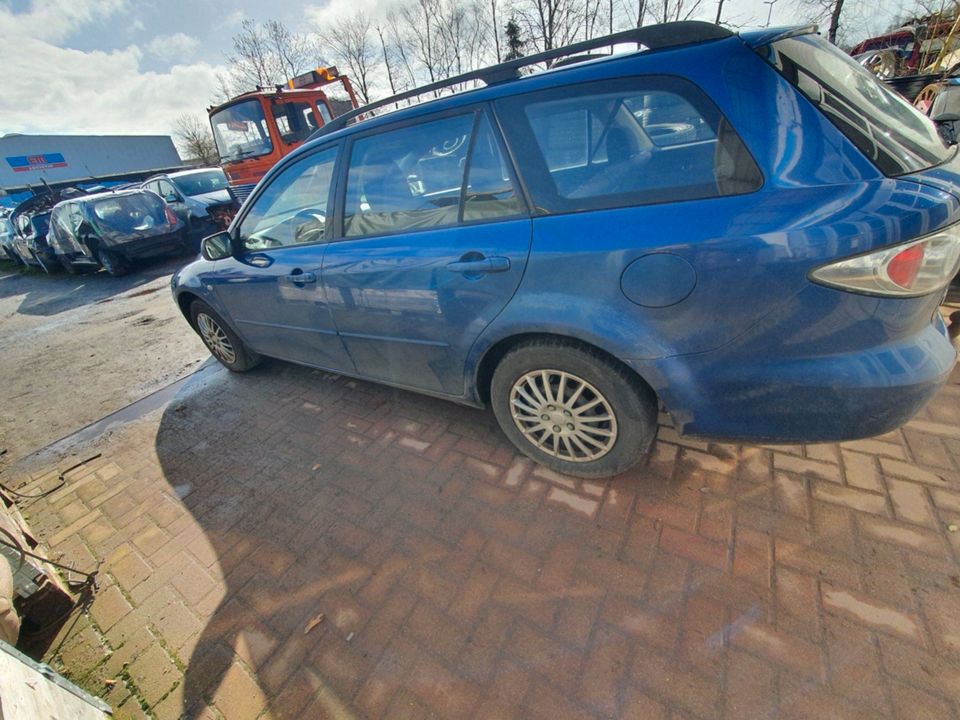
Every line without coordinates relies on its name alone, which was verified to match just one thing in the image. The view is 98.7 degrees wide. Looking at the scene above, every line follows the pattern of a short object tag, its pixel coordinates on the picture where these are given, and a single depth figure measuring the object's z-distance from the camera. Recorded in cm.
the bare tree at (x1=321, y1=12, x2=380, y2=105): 2850
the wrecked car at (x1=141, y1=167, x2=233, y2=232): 1023
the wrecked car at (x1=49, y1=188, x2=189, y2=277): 859
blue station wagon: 130
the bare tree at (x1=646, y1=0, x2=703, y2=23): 1841
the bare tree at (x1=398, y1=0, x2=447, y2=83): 2644
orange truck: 890
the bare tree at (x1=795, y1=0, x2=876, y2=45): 1625
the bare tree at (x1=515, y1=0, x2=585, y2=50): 2044
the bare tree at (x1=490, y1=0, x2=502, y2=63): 2367
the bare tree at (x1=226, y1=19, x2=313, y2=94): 2912
